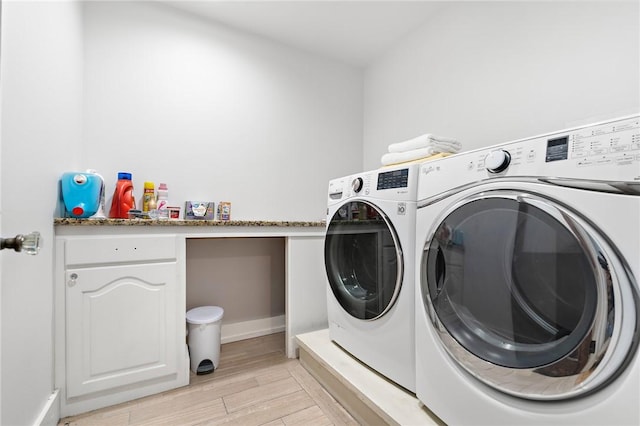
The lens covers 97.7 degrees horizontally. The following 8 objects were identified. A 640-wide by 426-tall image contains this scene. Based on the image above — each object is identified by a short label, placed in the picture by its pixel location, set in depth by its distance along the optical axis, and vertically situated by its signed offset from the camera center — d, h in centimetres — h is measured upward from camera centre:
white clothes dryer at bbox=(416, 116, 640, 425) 61 -19
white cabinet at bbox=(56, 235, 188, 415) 124 -52
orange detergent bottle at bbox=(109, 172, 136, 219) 161 +7
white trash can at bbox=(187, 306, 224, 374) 159 -76
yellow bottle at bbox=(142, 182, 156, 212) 172 +8
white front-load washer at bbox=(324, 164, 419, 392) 113 -27
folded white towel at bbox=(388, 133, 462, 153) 148 +37
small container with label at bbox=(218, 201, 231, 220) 195 +0
